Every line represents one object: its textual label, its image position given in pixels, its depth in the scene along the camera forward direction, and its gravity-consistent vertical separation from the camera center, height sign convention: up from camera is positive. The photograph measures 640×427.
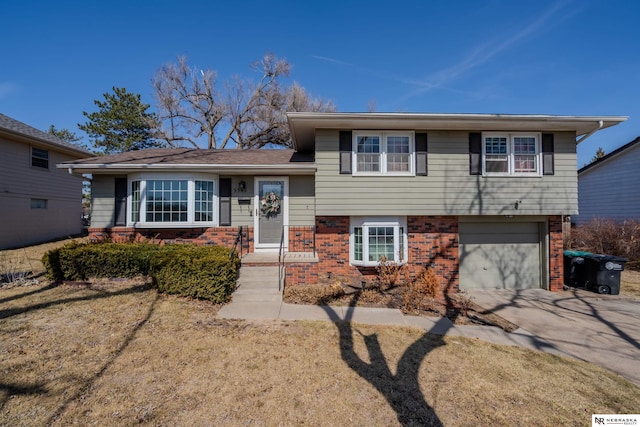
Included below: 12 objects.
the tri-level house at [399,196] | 7.59 +0.63
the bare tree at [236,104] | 21.30 +8.91
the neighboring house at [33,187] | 11.83 +1.42
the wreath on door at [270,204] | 8.84 +0.45
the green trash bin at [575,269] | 8.26 -1.48
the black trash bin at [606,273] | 7.61 -1.47
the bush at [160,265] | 5.78 -1.07
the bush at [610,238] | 10.69 -0.75
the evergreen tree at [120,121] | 21.45 +7.39
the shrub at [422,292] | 6.13 -1.79
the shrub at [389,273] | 7.46 -1.46
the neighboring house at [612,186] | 13.09 +1.71
